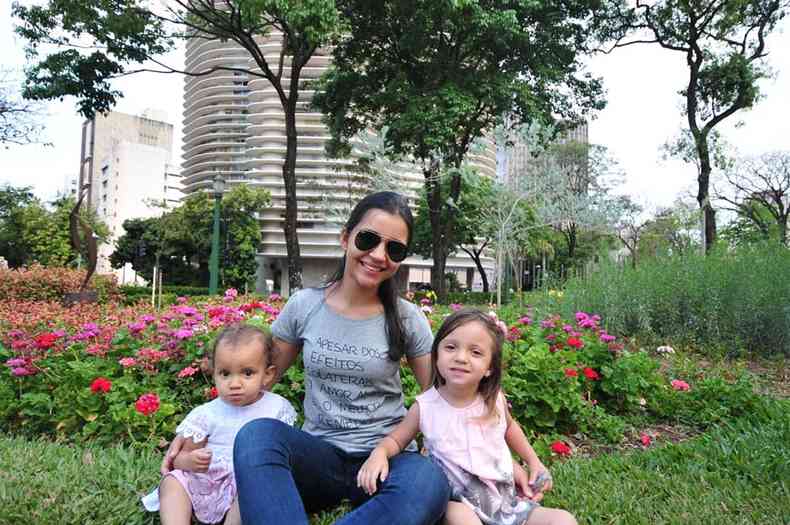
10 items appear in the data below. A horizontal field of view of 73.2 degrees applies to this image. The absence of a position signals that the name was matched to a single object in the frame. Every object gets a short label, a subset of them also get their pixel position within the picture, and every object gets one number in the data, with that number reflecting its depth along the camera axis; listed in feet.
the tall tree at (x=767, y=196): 85.61
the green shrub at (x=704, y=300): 22.76
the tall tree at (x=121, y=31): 36.40
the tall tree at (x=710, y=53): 49.39
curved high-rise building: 164.04
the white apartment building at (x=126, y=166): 245.86
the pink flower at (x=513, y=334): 15.61
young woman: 6.94
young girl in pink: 7.09
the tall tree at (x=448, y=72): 47.11
